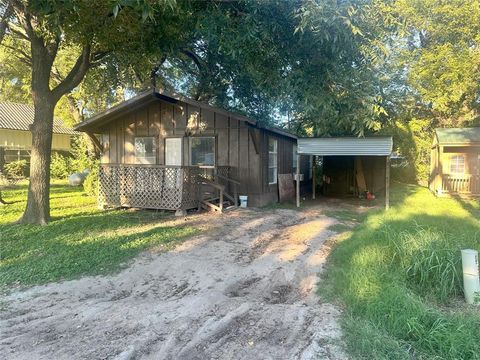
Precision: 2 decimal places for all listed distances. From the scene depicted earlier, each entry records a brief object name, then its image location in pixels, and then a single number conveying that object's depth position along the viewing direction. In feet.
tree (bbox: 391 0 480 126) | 58.80
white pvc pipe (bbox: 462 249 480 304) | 12.85
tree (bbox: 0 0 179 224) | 23.63
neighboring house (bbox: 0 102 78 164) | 70.38
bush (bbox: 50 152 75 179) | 70.74
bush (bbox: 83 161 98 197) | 45.70
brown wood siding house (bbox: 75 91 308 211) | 32.07
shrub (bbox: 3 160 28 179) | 63.82
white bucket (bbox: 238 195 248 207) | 36.50
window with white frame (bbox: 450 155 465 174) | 54.03
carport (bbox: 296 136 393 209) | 53.67
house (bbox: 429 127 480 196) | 51.34
